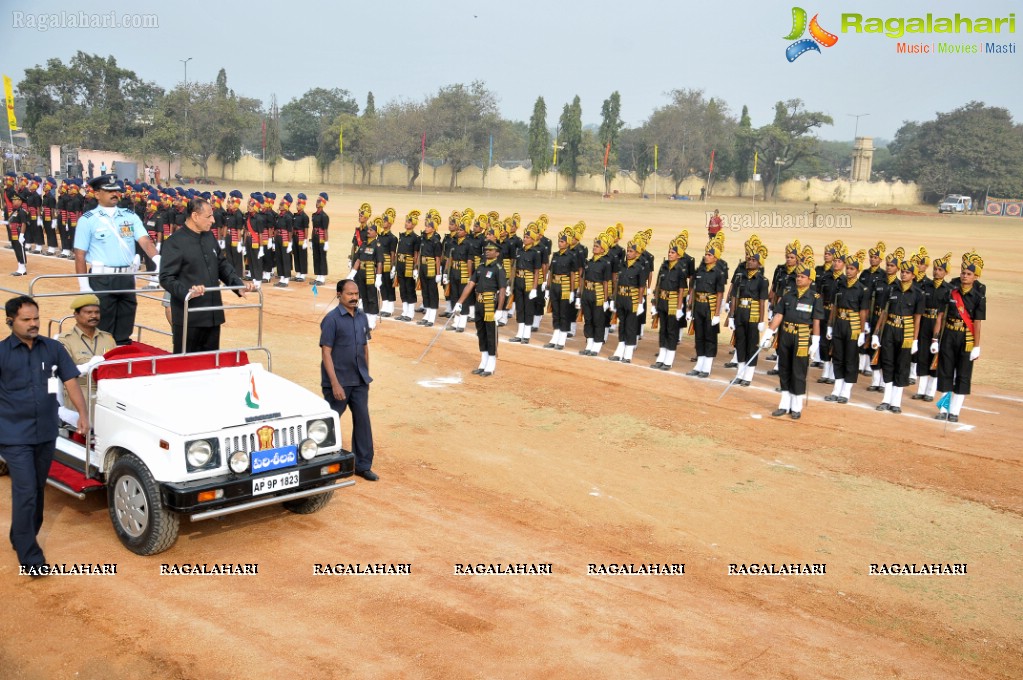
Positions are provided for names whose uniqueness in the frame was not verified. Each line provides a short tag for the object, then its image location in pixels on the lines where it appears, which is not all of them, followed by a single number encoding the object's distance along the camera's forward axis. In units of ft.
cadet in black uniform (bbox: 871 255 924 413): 41.11
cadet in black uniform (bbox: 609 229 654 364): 48.06
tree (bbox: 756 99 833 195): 234.58
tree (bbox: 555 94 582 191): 241.76
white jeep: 20.42
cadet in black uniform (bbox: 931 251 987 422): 39.19
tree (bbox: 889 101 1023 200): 234.99
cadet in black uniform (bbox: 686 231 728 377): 45.98
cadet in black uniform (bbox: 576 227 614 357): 50.14
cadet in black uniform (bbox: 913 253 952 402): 41.75
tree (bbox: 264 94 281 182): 223.02
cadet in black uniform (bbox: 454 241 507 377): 43.57
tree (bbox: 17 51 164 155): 198.39
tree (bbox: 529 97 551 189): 232.73
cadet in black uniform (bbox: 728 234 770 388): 44.21
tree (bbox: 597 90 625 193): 248.93
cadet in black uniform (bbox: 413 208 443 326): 58.70
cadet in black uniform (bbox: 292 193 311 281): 73.06
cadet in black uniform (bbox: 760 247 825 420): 38.29
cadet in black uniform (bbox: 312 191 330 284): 69.36
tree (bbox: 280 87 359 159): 238.23
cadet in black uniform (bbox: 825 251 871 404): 42.06
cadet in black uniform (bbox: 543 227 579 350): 52.29
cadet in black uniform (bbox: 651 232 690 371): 47.24
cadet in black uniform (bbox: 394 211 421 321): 59.41
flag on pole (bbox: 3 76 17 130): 127.54
